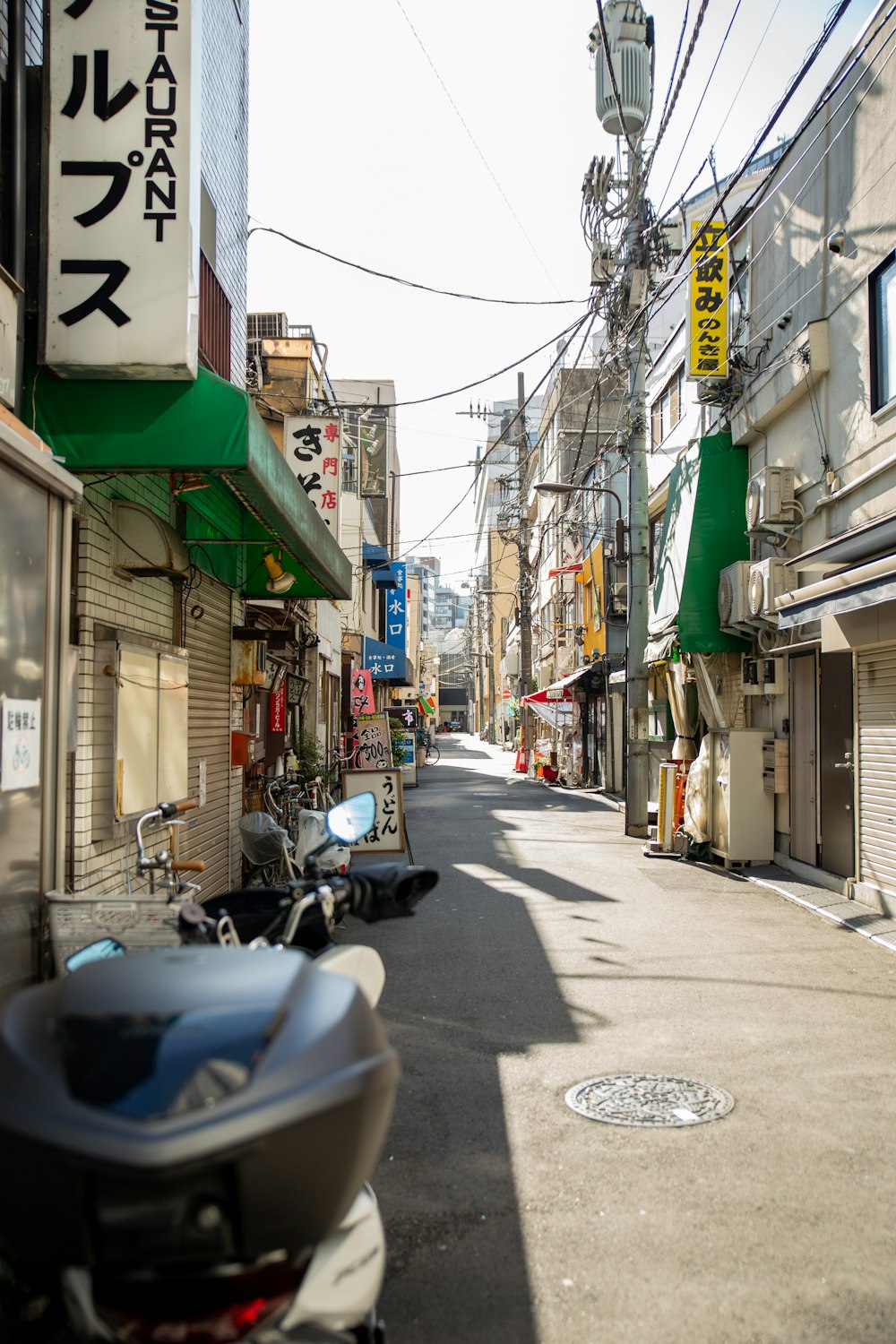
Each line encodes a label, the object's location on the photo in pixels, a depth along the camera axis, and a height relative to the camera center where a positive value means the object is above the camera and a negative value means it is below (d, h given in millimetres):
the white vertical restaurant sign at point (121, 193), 5312 +2852
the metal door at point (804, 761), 11375 -540
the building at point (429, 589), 136250 +19742
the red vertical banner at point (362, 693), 25234 +597
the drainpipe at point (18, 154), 5152 +2942
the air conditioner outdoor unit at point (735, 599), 12133 +1468
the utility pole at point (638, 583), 15797 +2124
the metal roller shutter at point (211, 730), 8766 -139
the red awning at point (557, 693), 28625 +731
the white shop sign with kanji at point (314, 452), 14867 +3988
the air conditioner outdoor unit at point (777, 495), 11320 +2512
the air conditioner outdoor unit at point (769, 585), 11141 +1480
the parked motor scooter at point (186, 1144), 1787 -776
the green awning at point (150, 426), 5324 +1583
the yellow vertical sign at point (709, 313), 12797 +5237
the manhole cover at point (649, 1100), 4699 -1908
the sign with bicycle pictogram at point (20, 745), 4125 -127
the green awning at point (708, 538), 13266 +2407
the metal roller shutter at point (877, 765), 9055 -472
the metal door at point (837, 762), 10484 -513
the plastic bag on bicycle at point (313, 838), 9594 -1208
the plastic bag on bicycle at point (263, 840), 9172 -1158
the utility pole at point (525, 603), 36094 +4118
